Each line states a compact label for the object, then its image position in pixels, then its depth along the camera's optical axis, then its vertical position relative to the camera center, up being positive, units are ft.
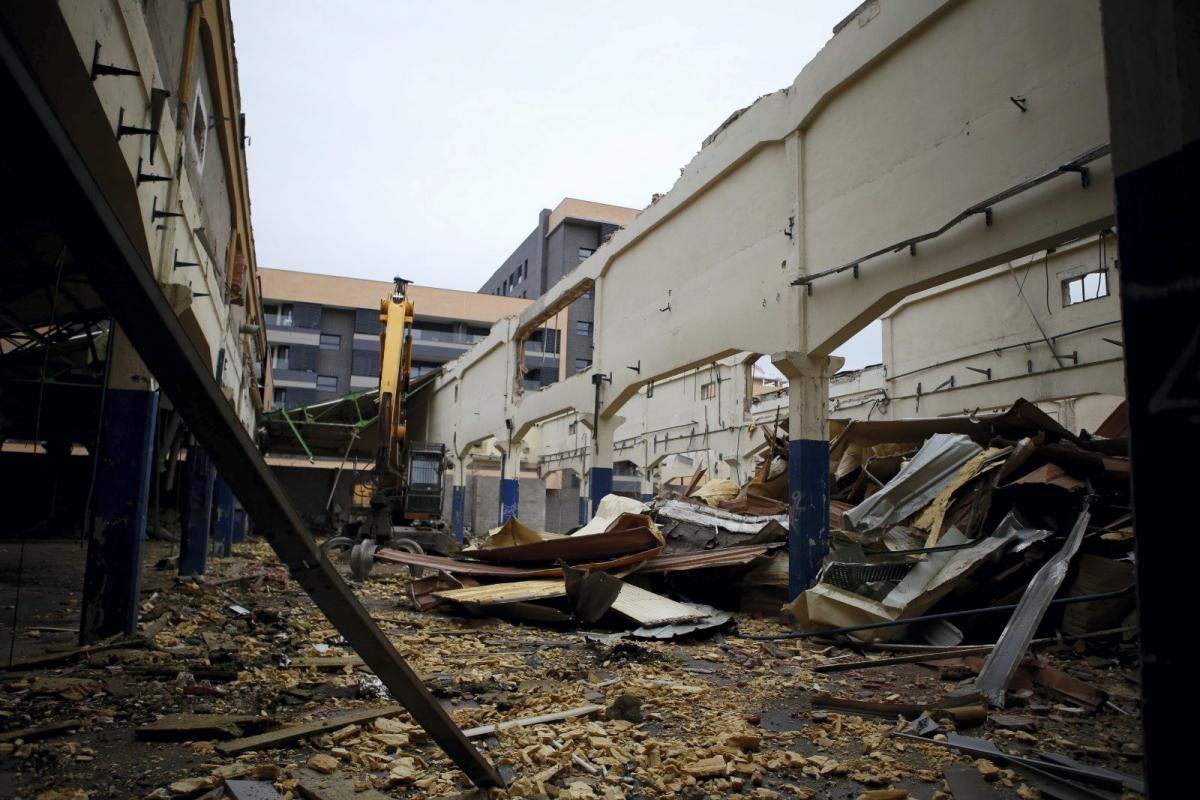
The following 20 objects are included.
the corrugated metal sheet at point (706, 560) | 30.01 -2.55
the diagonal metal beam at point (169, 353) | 5.40 +1.16
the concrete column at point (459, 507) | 84.02 -1.87
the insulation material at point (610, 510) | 36.92 -0.77
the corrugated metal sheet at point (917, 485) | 28.53 +0.63
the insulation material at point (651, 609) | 25.35 -3.95
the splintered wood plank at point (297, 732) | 12.04 -4.15
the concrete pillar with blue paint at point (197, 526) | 38.27 -2.11
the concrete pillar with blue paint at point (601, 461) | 50.01 +2.24
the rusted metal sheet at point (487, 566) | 29.94 -3.07
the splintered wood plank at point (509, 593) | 26.99 -3.68
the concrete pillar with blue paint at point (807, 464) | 29.40 +1.41
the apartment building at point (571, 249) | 140.05 +47.28
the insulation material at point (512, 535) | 34.63 -1.99
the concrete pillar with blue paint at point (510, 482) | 70.79 +0.94
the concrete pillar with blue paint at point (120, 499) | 21.15 -0.47
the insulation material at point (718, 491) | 42.16 +0.32
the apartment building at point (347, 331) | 140.97 +30.36
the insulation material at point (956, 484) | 27.17 +0.67
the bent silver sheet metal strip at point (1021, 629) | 16.48 -2.98
